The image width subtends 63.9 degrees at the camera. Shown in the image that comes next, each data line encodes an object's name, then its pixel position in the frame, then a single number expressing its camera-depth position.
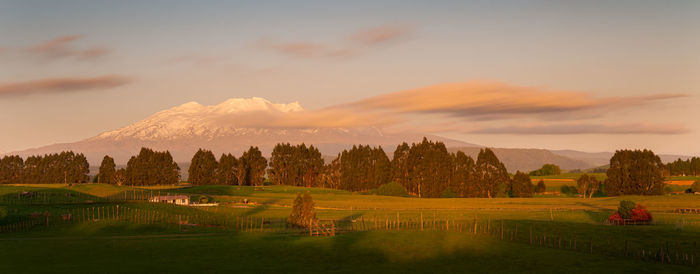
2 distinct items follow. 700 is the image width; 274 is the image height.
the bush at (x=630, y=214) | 86.19
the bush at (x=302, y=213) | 86.69
